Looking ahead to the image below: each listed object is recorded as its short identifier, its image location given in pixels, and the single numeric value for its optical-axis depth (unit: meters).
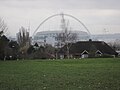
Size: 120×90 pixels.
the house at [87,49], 90.44
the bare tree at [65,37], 98.66
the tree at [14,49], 74.95
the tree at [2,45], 69.94
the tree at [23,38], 101.09
